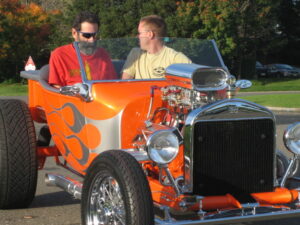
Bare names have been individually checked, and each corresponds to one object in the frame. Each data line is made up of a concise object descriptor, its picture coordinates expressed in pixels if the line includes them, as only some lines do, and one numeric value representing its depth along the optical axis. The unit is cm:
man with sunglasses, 515
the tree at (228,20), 3594
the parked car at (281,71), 5059
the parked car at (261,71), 5139
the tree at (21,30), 3850
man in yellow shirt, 532
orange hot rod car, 406
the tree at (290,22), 5703
